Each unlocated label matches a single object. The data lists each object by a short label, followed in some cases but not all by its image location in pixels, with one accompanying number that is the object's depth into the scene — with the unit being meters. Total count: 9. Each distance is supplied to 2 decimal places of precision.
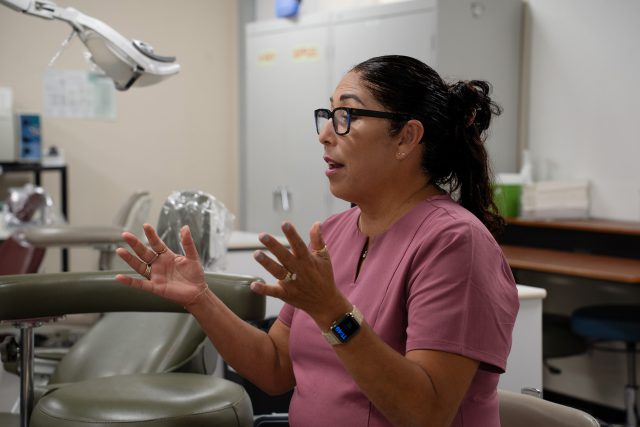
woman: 1.03
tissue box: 3.86
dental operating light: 1.91
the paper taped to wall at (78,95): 5.14
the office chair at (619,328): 3.17
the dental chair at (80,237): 2.79
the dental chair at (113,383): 1.39
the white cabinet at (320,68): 4.03
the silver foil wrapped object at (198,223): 2.10
